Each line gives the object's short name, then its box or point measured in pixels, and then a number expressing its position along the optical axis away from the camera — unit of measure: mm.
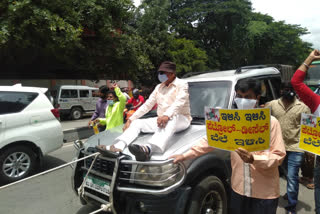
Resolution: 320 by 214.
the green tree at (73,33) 8195
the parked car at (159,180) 2244
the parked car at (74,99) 14234
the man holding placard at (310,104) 2104
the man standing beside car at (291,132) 3100
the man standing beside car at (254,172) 1773
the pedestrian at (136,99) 6953
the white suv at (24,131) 4341
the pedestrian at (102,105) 5078
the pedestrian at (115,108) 4391
